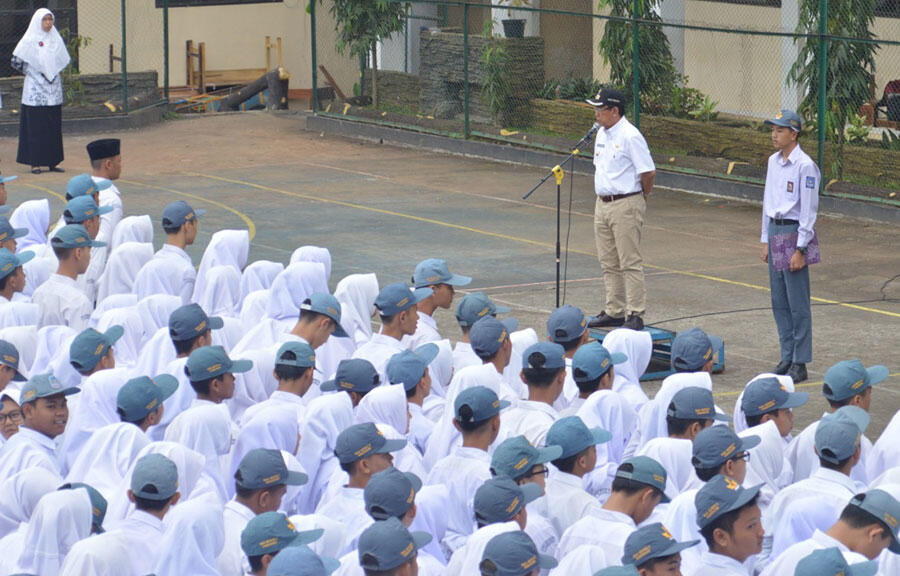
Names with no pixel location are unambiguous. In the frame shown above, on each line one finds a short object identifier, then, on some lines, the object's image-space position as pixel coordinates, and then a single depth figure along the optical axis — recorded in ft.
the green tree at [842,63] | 112.53
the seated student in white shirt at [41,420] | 43.56
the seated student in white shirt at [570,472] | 40.47
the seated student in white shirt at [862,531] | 34.16
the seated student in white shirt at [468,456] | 41.32
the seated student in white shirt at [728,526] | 34.94
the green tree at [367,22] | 151.14
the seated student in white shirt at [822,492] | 37.92
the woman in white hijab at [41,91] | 124.73
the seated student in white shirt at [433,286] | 59.89
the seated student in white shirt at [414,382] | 49.07
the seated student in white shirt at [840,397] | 44.73
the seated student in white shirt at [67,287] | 59.89
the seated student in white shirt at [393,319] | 55.21
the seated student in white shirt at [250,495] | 38.27
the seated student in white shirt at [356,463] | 40.17
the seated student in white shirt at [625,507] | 36.80
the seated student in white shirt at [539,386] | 45.58
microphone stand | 71.60
